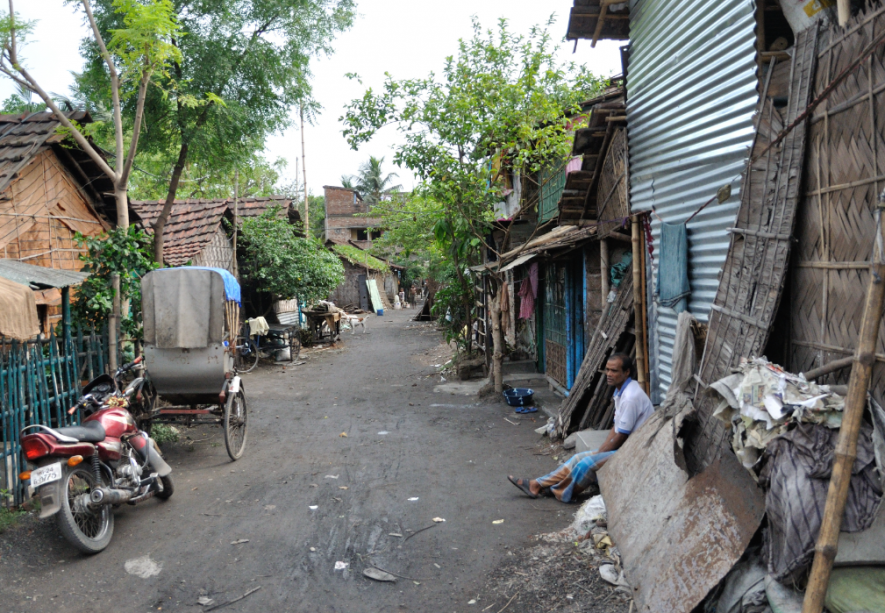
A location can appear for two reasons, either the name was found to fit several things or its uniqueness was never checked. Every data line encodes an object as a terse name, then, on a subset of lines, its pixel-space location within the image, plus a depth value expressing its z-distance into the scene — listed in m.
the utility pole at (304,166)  27.90
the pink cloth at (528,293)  12.73
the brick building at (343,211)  50.69
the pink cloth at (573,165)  12.37
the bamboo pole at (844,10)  3.33
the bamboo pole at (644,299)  6.88
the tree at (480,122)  10.21
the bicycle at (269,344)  16.07
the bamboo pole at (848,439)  2.56
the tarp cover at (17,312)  5.14
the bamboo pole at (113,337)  6.97
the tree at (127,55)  7.47
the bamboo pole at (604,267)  8.11
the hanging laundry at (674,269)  5.68
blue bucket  10.21
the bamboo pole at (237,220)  16.69
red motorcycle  4.63
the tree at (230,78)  11.64
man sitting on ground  5.68
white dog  26.35
